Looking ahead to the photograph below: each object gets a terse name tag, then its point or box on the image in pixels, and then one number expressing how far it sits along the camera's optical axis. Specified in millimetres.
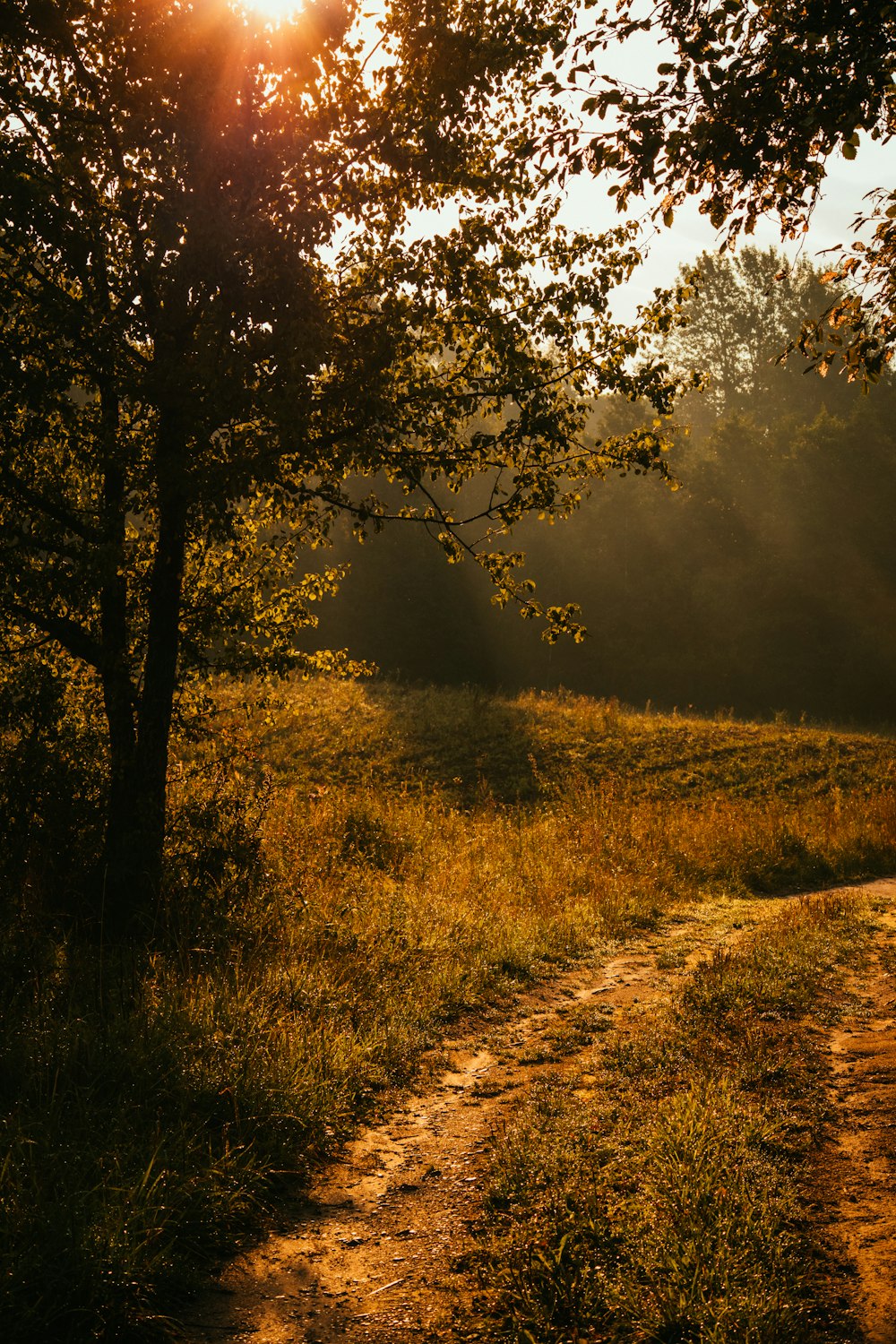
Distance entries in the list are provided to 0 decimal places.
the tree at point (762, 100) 5852
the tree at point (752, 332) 72812
